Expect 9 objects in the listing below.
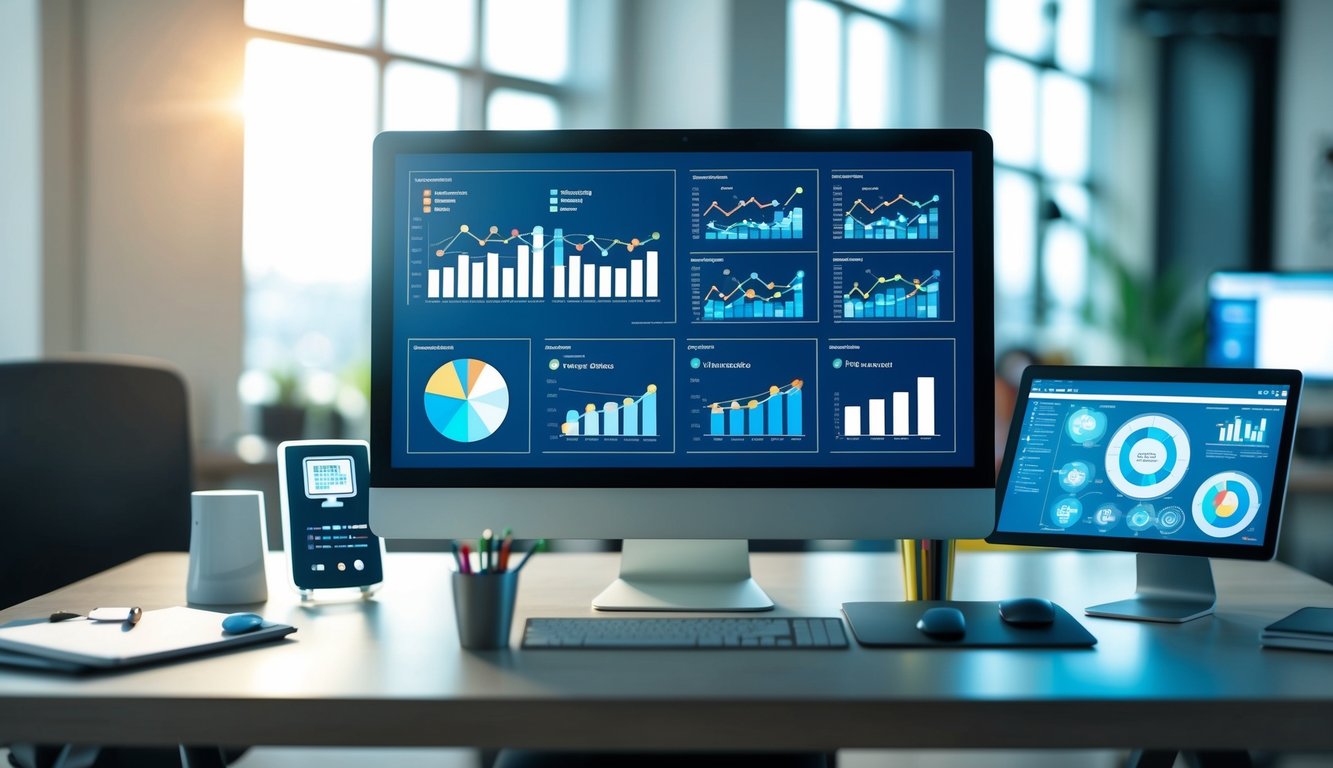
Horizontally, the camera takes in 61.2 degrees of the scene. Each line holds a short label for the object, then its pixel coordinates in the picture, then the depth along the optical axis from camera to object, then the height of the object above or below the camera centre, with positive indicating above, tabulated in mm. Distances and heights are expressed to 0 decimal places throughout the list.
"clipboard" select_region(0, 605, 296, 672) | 1021 -279
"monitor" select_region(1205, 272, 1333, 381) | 3922 +149
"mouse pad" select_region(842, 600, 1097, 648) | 1124 -280
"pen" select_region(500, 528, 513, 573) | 1123 -194
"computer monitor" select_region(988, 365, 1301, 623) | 1283 -127
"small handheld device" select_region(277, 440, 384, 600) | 1355 -201
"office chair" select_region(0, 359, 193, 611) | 1735 -186
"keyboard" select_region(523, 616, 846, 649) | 1111 -279
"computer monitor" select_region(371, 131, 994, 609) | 1297 +25
